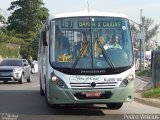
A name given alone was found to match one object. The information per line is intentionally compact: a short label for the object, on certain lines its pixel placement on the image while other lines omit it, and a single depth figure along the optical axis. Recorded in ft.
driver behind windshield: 50.72
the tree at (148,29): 349.41
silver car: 107.08
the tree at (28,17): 338.13
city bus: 49.11
